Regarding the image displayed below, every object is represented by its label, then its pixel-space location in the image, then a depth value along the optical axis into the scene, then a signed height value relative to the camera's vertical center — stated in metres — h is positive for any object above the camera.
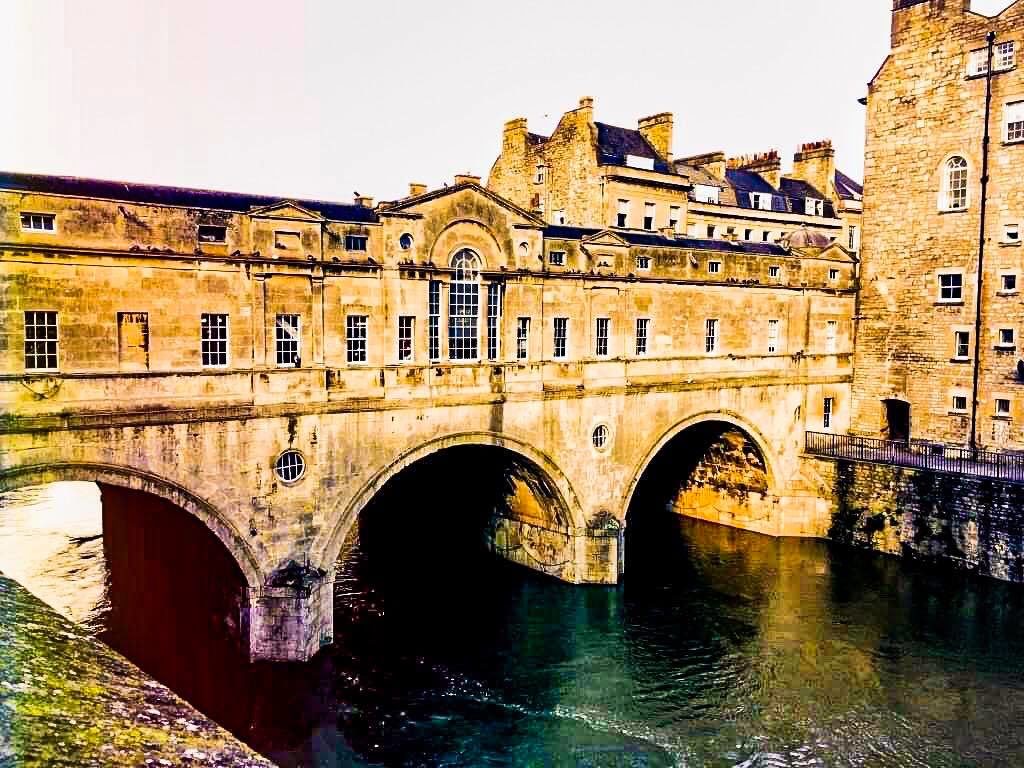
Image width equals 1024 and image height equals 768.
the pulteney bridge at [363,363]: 17.22 -0.83
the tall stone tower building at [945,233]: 29.31 +3.90
